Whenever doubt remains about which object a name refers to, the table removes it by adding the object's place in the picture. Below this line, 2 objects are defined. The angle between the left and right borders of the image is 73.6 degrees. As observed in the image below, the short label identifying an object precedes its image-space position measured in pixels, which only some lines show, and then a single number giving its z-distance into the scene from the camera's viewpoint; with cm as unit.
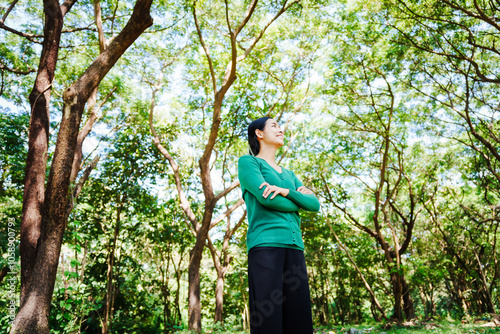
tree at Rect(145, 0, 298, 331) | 682
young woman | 144
